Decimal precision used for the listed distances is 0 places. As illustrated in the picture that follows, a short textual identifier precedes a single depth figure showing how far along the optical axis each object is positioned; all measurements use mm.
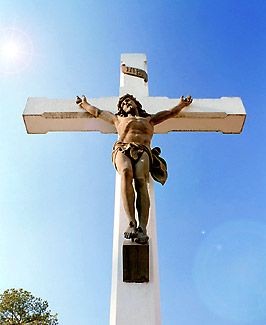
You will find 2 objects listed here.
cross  4121
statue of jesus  2771
